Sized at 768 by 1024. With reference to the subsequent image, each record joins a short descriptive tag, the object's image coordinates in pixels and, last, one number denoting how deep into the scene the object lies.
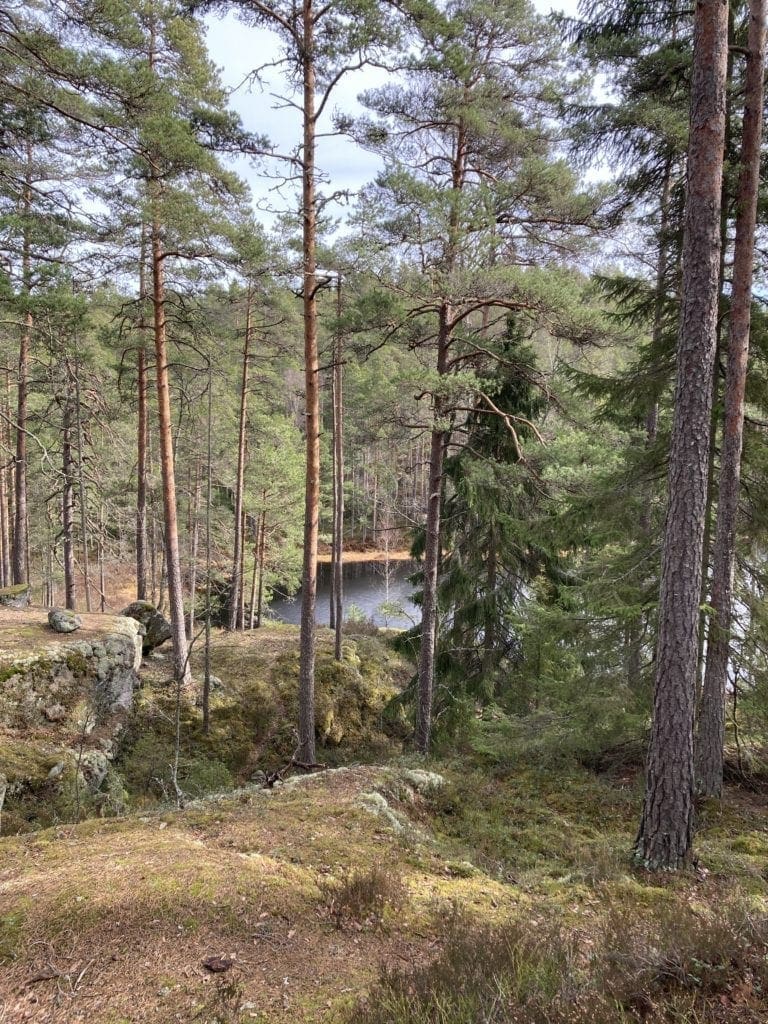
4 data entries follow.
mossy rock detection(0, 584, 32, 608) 12.51
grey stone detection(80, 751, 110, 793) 7.87
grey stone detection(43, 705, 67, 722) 8.61
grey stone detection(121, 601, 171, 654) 12.70
